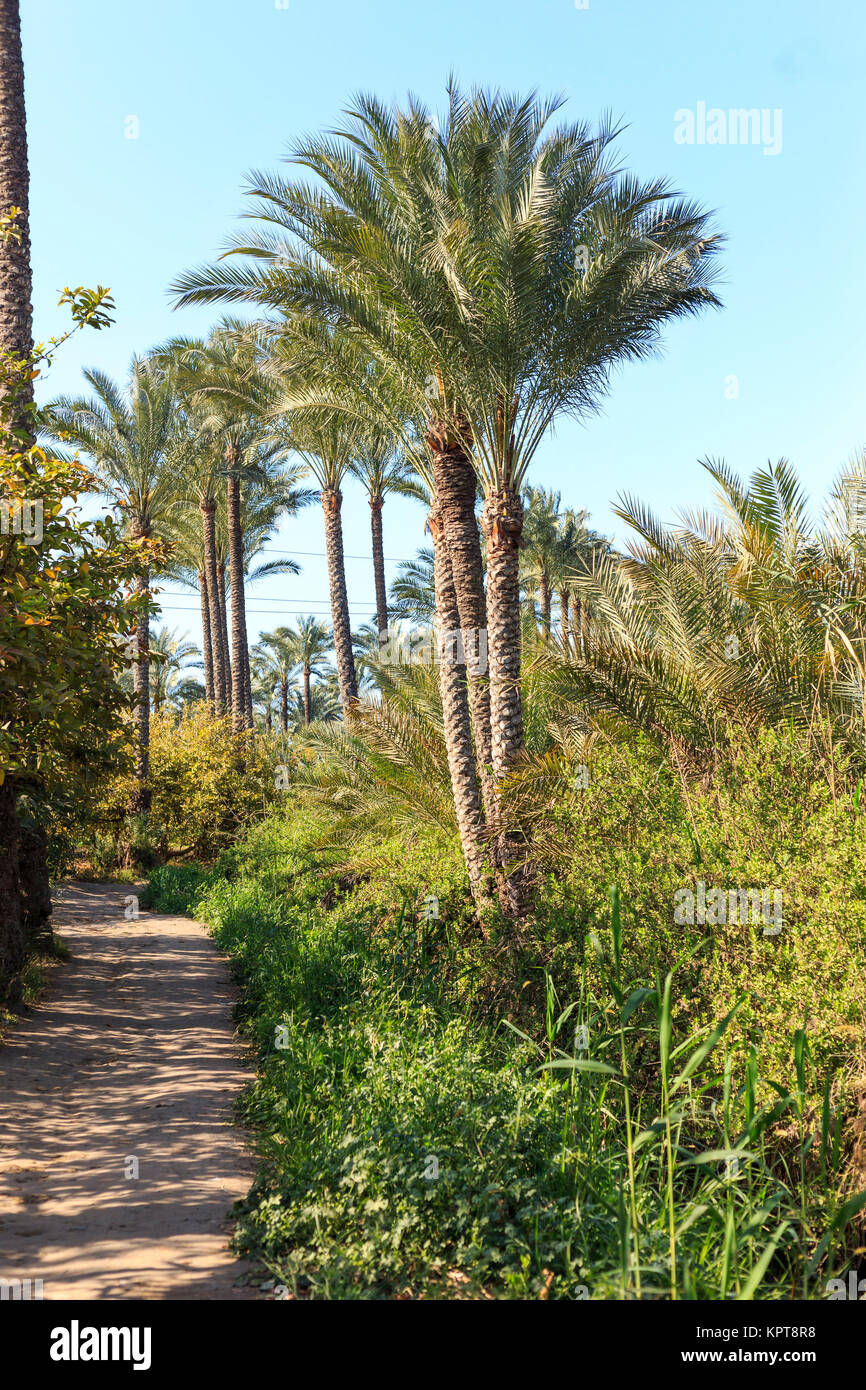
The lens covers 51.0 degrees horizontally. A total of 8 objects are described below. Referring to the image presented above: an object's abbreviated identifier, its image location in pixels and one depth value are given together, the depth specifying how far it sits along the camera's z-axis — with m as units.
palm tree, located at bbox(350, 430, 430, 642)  22.08
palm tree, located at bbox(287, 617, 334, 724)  53.62
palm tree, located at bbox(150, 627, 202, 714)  44.09
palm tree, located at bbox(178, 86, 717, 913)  8.90
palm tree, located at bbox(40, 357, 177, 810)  20.91
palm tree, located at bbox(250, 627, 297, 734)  55.88
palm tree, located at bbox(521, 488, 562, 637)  31.08
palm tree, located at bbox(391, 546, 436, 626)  36.19
